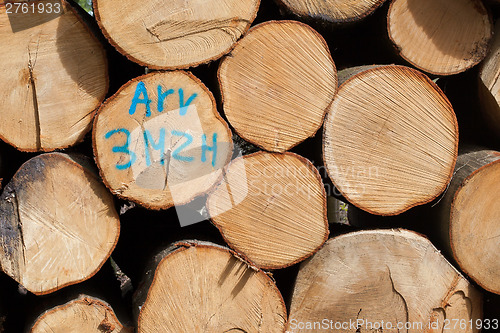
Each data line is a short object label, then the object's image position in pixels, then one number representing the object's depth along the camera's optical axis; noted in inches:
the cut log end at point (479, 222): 80.4
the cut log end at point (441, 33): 77.6
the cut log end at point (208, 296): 70.3
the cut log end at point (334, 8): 72.3
